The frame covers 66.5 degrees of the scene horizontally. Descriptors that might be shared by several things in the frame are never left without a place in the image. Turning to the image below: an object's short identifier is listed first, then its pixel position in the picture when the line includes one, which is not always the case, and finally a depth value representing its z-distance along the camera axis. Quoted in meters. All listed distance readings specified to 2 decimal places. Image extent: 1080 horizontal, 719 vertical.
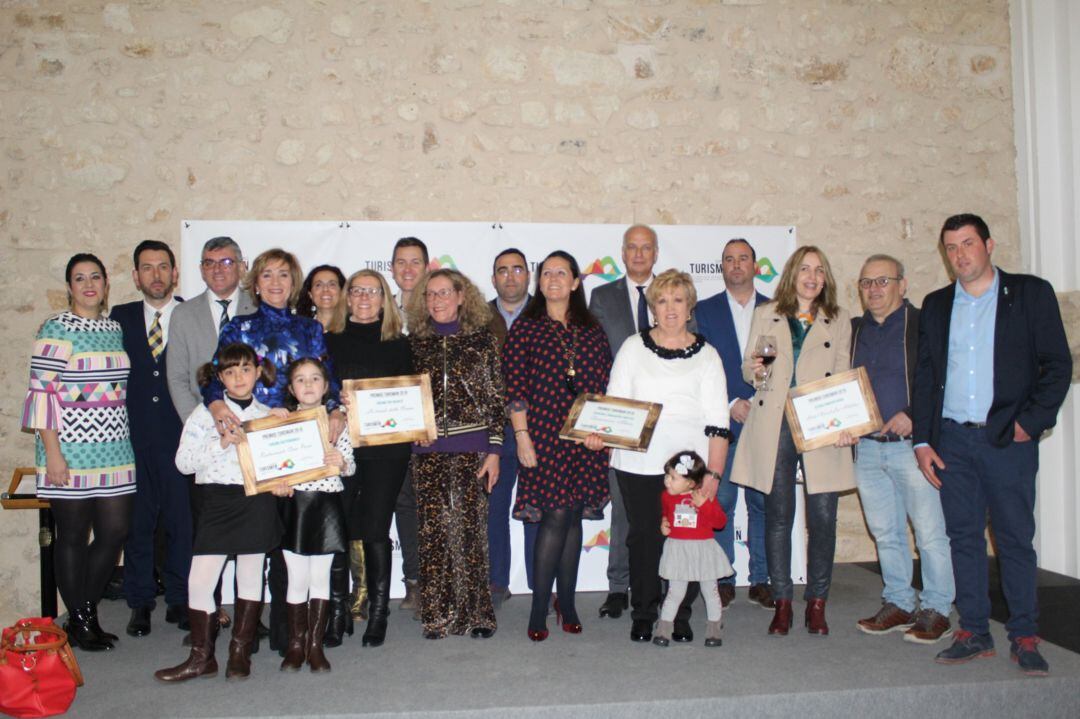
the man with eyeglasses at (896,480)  3.54
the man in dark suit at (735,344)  4.10
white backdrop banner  4.59
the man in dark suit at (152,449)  3.77
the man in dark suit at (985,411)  3.13
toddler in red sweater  3.37
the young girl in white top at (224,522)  3.05
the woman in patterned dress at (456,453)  3.53
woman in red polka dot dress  3.52
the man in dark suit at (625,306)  4.12
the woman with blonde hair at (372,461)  3.47
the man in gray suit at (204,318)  3.66
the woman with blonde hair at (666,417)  3.46
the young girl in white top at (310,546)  3.18
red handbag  2.78
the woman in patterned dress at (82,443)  3.45
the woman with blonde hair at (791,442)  3.57
